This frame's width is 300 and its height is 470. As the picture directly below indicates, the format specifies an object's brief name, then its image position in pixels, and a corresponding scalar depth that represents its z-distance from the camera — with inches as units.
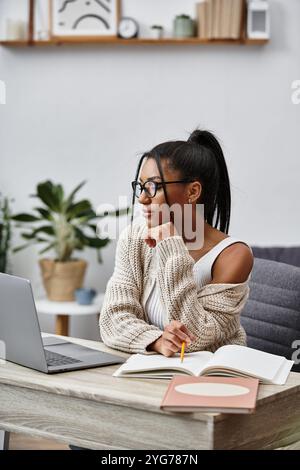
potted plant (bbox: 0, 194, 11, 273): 158.6
